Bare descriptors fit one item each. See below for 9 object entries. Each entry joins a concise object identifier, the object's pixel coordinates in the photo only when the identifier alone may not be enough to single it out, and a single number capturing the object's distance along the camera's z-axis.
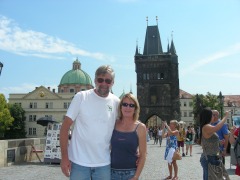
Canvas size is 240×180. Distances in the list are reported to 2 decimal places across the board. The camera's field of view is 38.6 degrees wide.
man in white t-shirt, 3.98
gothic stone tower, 71.12
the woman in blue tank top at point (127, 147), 4.09
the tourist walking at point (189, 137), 18.92
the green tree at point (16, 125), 71.44
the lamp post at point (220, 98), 28.42
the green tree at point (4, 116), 63.82
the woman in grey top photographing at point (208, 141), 5.42
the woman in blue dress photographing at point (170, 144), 9.63
